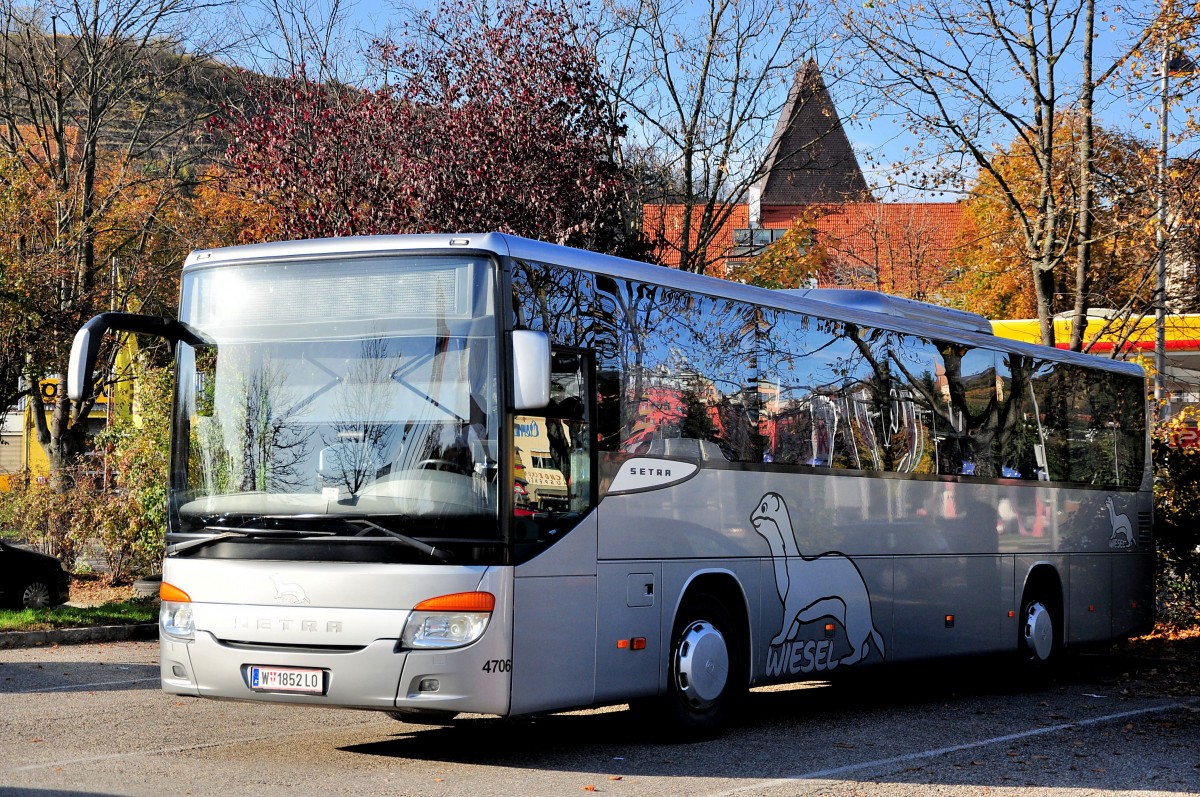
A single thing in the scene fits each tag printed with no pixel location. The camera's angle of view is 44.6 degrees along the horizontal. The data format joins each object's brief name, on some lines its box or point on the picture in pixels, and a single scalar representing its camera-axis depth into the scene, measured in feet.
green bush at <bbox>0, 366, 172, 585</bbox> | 74.79
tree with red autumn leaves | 74.08
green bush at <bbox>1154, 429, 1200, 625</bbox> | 61.62
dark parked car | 67.77
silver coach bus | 27.58
